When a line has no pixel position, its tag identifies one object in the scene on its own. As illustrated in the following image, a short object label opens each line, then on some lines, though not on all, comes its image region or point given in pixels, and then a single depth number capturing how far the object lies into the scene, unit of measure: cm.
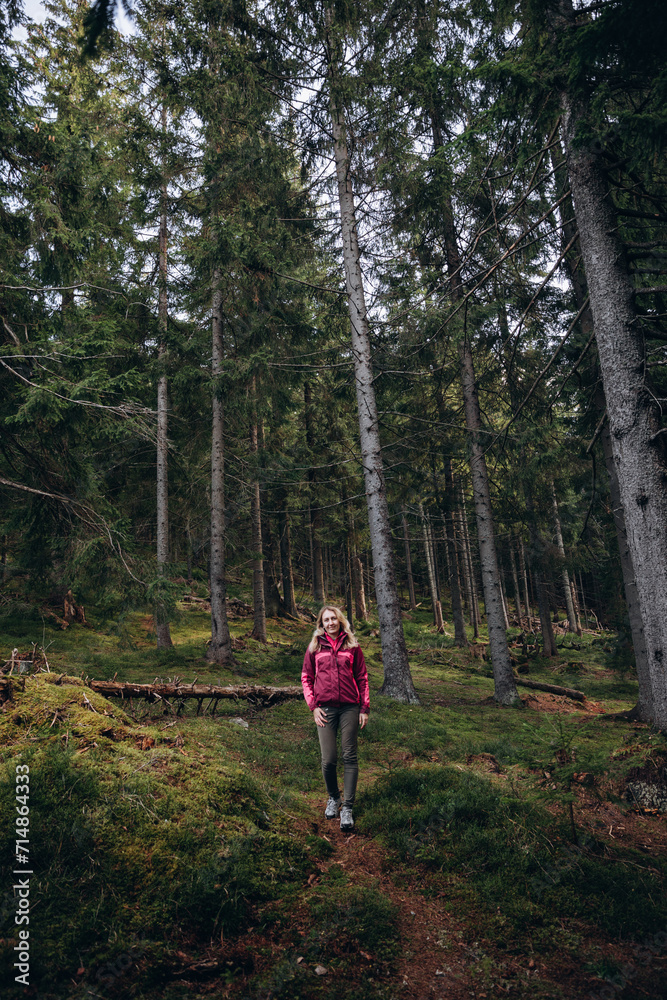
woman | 498
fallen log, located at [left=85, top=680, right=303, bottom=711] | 672
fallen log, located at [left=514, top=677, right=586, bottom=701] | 1427
